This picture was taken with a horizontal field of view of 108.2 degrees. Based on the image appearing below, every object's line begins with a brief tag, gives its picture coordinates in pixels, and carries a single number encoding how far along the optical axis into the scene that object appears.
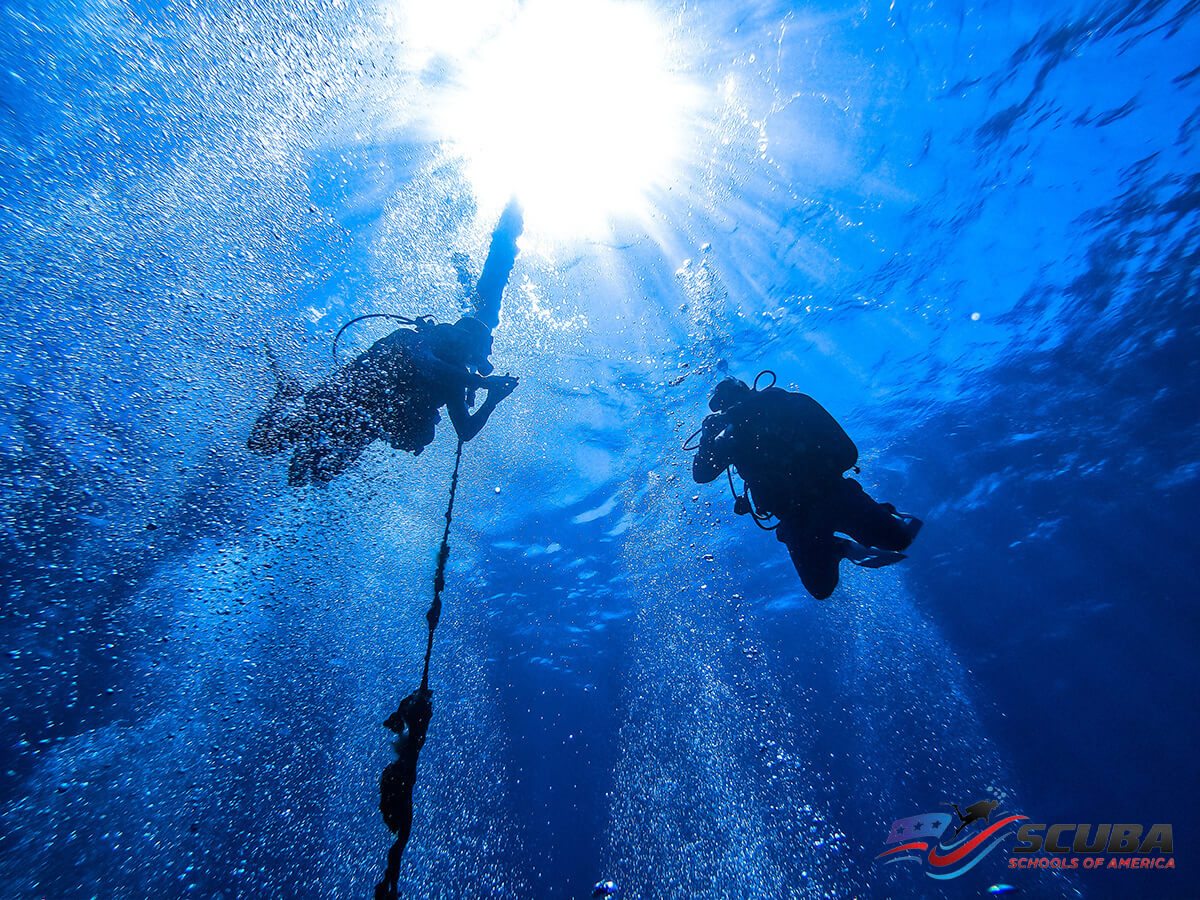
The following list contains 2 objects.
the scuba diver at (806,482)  4.59
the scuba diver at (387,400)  5.48
